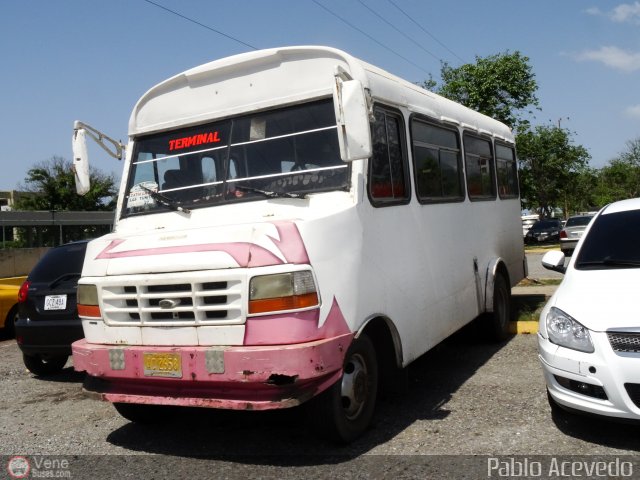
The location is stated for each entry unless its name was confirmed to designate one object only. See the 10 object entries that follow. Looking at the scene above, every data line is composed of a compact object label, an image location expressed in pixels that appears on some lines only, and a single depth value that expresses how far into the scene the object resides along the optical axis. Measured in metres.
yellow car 10.58
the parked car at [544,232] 39.94
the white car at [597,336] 4.11
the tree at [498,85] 28.02
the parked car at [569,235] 24.47
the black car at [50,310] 6.95
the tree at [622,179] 56.72
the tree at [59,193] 37.88
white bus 4.15
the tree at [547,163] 31.77
